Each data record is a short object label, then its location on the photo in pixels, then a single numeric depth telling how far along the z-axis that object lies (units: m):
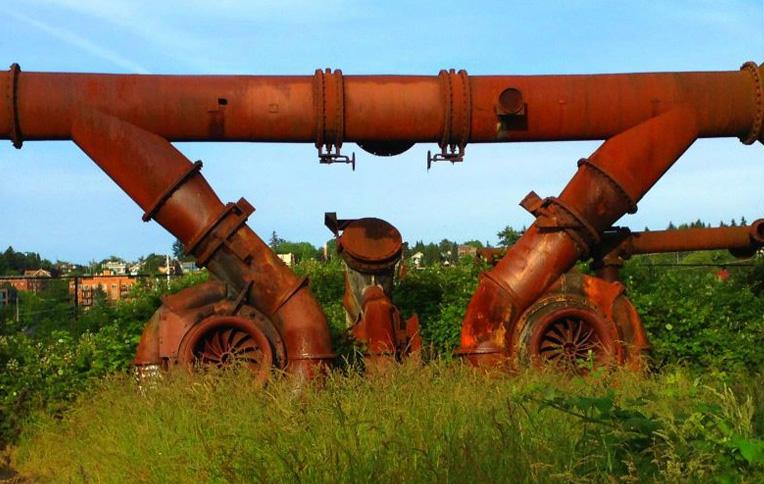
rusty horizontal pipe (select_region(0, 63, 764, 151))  10.05
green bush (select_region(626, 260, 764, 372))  12.67
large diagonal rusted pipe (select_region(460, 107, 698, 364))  9.78
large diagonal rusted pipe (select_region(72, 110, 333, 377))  9.36
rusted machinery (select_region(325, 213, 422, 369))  10.13
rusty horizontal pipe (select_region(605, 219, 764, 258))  11.11
